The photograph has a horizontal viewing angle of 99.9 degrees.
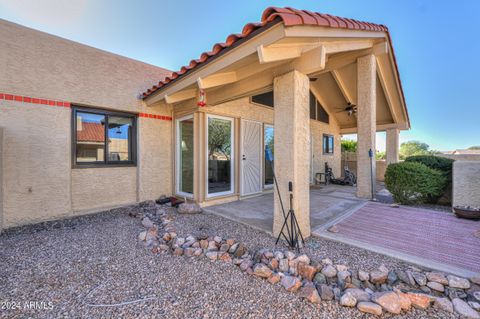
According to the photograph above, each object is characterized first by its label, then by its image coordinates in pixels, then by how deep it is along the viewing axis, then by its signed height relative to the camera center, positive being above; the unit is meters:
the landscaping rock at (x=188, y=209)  4.83 -1.20
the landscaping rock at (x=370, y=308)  1.82 -1.36
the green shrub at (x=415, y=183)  5.14 -0.64
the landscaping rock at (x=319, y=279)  2.27 -1.37
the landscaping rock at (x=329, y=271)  2.33 -1.32
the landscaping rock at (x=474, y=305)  1.82 -1.34
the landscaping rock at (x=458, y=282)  2.07 -1.29
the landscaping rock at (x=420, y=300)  1.87 -1.33
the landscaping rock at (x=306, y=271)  2.34 -1.32
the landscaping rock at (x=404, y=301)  1.86 -1.33
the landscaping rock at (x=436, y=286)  2.08 -1.33
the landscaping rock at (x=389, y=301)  1.82 -1.33
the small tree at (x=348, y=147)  15.24 +0.90
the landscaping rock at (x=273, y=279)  2.29 -1.37
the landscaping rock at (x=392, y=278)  2.23 -1.33
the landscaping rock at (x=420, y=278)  2.16 -1.31
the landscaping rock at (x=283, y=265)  2.49 -1.33
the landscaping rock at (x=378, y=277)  2.23 -1.32
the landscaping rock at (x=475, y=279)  2.09 -1.27
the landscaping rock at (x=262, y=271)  2.39 -1.35
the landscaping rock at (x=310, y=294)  1.98 -1.37
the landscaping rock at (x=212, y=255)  2.81 -1.35
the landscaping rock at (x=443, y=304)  1.83 -1.34
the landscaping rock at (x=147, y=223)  3.99 -1.28
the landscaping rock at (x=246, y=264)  2.55 -1.35
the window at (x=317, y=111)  9.73 +2.43
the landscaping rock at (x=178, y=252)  2.94 -1.35
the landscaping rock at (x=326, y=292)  2.02 -1.36
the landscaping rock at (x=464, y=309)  1.74 -1.34
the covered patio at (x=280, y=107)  2.86 +1.40
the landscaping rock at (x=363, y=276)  2.26 -1.32
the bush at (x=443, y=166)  5.44 -0.21
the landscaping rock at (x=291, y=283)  2.15 -1.35
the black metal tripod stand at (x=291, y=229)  3.10 -1.13
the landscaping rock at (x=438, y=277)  2.14 -1.28
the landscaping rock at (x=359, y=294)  1.97 -1.35
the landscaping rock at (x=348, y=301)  1.92 -1.36
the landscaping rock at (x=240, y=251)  2.87 -1.32
